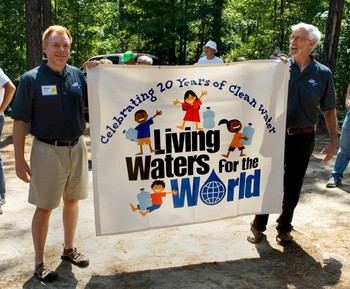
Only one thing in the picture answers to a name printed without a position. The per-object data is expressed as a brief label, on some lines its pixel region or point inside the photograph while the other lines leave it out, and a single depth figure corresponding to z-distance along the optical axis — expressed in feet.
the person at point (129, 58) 22.18
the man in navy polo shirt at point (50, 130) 9.86
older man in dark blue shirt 12.21
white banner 10.79
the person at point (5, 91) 14.62
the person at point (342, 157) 19.58
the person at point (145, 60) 22.25
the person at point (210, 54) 26.57
